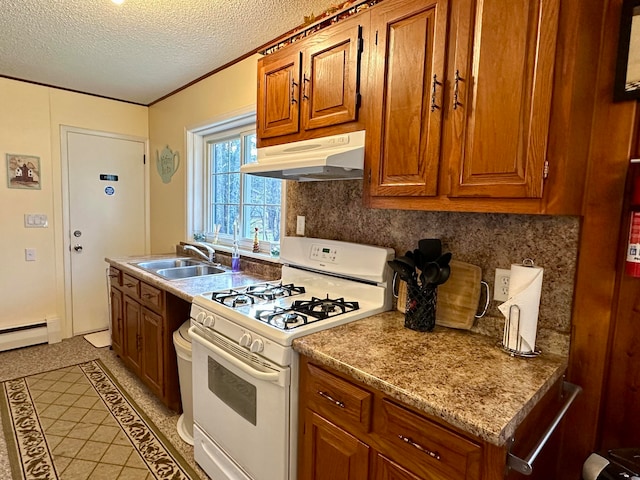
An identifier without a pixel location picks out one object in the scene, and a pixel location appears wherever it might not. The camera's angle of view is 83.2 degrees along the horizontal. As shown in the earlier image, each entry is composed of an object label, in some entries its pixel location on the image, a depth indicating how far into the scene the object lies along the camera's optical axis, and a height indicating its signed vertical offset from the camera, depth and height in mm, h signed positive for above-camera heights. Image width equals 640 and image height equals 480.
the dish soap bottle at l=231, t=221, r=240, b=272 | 2725 -368
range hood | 1471 +219
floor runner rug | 1854 -1366
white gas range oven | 1341 -553
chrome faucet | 2951 -386
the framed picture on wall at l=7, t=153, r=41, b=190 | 3172 +252
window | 2736 +119
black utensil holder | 1438 -377
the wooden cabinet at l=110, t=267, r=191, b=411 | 2248 -872
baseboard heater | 3256 -1247
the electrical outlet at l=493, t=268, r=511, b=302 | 1382 -265
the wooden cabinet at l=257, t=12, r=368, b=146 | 1538 +591
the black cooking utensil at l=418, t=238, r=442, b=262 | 1460 -140
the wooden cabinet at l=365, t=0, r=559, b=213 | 1040 +367
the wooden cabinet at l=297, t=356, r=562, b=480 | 911 -649
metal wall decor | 3484 +416
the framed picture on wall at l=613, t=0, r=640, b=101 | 1101 +513
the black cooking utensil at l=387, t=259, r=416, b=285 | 1455 -235
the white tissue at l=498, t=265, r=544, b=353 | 1205 -297
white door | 3559 -102
